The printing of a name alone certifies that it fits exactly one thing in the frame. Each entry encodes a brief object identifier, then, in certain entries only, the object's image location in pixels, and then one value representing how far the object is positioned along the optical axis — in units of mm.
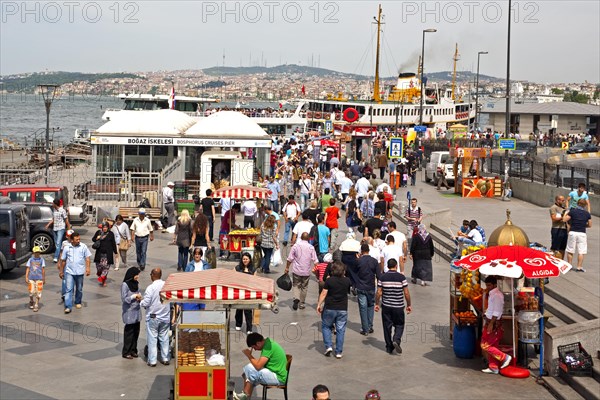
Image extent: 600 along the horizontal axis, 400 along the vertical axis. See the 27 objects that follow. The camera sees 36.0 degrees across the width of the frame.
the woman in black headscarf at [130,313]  12805
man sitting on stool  10477
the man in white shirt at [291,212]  22556
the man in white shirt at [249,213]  22219
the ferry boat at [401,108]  94138
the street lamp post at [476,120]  75950
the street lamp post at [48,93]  31372
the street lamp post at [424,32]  59266
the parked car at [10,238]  18983
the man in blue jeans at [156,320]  12383
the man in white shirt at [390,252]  16328
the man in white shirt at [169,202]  26016
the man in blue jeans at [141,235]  19812
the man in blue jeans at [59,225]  21375
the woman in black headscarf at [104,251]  18375
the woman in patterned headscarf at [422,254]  18156
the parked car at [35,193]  24156
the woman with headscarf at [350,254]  15625
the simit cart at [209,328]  10445
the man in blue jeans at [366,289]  14266
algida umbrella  11727
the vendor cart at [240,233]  20656
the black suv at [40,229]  22234
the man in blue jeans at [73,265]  15805
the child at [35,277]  16078
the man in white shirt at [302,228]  18125
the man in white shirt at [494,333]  12273
